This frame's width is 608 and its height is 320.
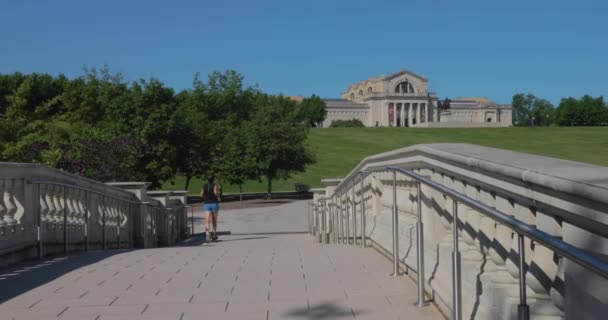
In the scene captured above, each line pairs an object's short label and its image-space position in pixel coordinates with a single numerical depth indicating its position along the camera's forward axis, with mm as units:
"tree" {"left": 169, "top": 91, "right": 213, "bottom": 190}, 45250
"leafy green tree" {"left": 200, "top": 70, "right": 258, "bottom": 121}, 71812
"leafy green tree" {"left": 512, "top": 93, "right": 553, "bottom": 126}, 181862
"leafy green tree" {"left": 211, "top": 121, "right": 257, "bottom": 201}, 46094
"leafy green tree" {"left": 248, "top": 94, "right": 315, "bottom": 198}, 47219
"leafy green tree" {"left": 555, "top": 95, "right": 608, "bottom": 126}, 161375
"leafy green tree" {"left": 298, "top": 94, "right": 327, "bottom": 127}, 163250
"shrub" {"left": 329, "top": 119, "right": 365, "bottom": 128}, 152800
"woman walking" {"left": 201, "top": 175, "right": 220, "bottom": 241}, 16453
